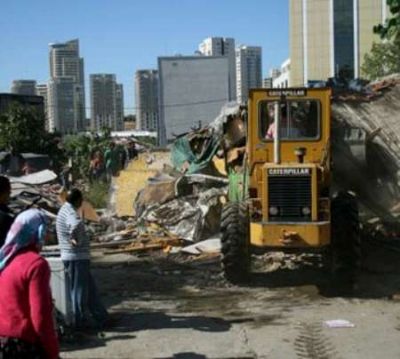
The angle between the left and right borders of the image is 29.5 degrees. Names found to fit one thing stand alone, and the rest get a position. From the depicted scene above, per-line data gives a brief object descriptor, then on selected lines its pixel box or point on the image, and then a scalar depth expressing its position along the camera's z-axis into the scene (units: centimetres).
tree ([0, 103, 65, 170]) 3095
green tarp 1975
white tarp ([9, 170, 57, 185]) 2192
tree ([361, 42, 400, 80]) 3921
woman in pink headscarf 402
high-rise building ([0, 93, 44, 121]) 4810
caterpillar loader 1059
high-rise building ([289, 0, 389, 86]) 8519
